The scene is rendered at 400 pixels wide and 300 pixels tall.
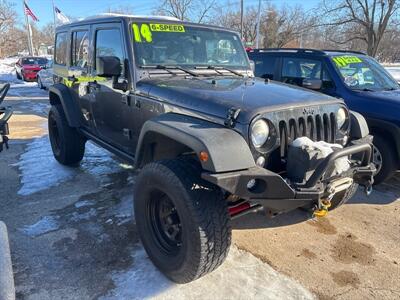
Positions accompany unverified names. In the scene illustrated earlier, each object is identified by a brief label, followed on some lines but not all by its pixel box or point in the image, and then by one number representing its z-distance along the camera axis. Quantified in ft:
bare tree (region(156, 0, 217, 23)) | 103.45
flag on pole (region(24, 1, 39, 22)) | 89.40
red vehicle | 63.62
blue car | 15.26
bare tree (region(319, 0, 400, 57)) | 57.88
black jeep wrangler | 7.86
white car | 47.32
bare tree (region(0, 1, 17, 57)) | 143.88
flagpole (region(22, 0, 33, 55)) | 92.17
